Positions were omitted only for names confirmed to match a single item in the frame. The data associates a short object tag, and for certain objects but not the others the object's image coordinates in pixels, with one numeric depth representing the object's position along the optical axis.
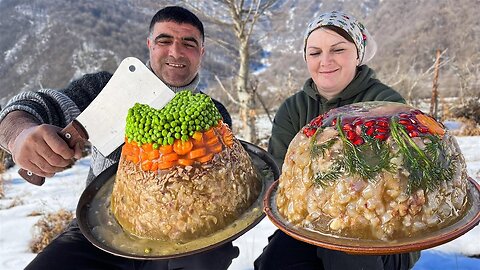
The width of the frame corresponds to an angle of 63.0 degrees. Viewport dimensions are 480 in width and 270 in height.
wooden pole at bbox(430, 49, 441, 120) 7.87
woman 1.93
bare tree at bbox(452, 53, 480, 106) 10.80
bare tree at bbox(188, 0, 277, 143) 7.84
